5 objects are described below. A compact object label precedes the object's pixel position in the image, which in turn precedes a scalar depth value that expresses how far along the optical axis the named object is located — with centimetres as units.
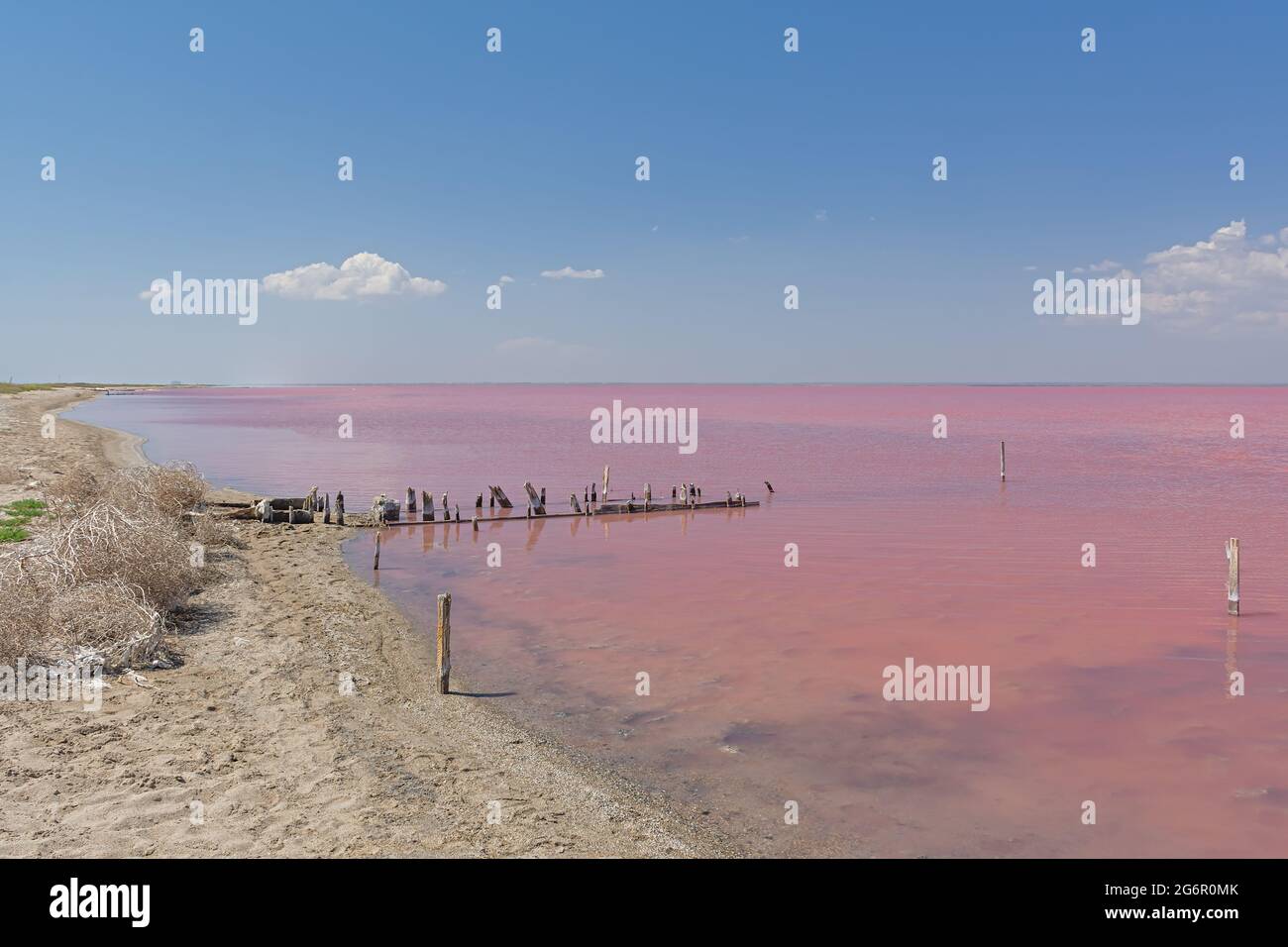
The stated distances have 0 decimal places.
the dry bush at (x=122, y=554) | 1335
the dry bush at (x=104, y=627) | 1198
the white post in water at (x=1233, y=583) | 1738
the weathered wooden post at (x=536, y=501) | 2984
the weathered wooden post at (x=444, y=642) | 1255
